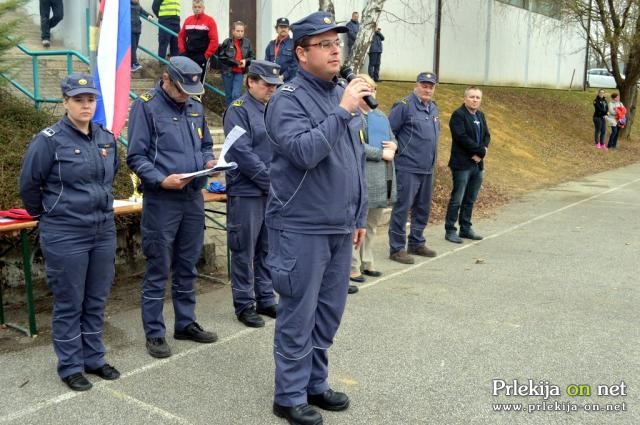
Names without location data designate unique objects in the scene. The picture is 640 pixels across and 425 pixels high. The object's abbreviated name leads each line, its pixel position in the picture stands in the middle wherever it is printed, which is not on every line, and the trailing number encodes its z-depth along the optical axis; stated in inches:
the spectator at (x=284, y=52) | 402.6
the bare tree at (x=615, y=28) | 781.9
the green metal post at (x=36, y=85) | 294.2
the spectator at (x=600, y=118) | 773.9
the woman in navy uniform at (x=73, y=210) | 145.0
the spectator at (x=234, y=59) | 392.5
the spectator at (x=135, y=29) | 410.6
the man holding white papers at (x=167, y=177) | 165.6
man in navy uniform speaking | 120.5
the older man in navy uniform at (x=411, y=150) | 273.7
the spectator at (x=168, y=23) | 445.4
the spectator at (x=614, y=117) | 784.3
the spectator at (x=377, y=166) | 234.5
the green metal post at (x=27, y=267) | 177.0
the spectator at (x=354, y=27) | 493.5
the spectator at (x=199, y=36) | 397.2
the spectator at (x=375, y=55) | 637.9
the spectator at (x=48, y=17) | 427.8
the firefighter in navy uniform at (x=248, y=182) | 192.1
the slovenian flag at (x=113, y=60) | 219.8
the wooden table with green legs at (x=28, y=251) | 171.7
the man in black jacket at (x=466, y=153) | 303.3
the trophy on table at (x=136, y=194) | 216.9
